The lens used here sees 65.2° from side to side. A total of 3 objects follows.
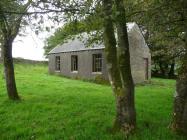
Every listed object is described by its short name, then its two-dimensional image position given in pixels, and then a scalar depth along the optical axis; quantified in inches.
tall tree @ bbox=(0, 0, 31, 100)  258.2
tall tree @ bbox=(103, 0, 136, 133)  176.7
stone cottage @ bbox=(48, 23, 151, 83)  566.7
